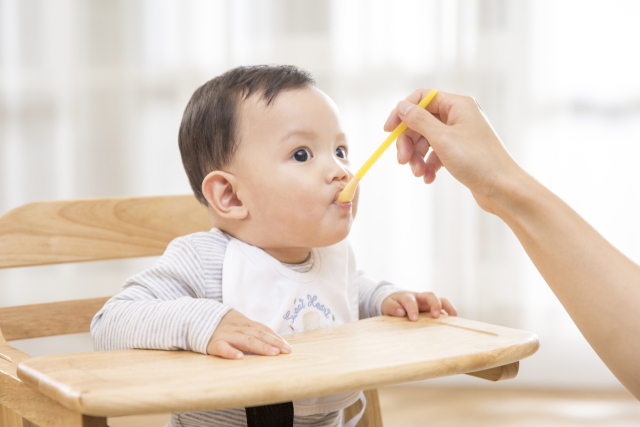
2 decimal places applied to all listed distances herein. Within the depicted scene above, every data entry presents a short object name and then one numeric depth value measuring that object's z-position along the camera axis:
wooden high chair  1.21
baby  1.41
